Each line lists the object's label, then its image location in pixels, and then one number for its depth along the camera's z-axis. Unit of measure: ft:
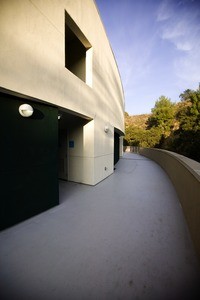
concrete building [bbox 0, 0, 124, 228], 8.29
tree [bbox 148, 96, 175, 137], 100.73
